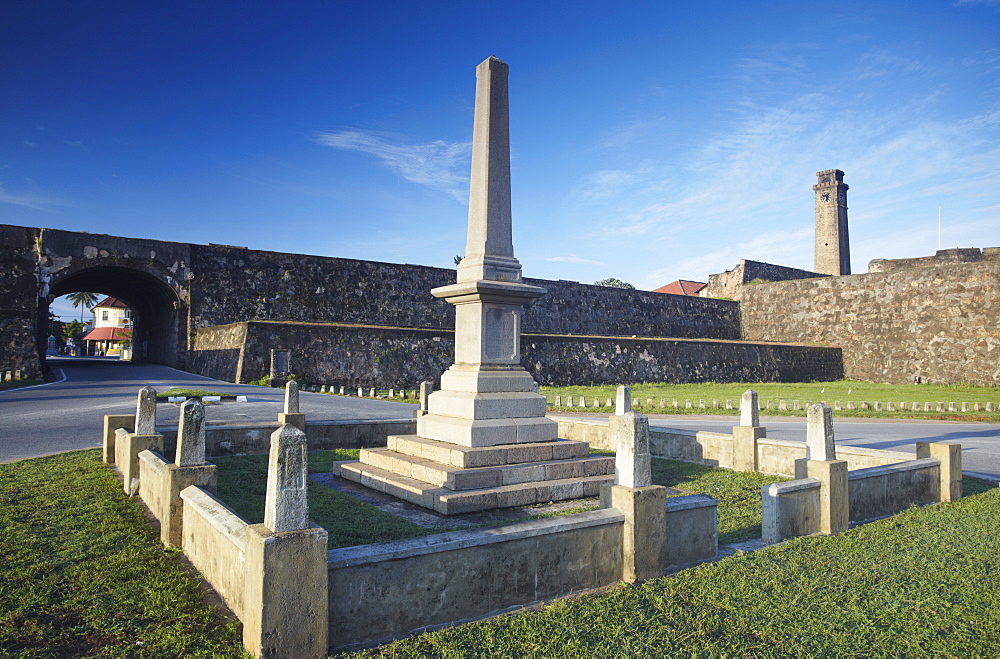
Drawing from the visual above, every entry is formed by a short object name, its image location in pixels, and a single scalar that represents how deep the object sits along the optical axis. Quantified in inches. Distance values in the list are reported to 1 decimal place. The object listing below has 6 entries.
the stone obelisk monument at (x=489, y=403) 259.0
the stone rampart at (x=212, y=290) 796.0
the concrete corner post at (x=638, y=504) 171.3
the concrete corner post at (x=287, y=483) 126.7
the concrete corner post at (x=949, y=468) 271.6
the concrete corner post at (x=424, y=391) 398.3
